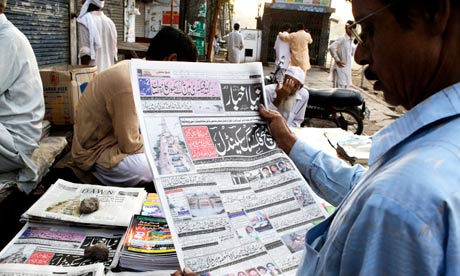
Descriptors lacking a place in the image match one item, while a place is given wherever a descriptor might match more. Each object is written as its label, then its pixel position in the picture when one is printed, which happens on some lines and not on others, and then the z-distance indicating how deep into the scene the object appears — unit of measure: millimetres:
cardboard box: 3486
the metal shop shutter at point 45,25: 4676
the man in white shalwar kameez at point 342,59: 8578
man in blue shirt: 498
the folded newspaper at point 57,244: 1497
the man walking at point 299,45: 9461
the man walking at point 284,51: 9773
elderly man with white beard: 3744
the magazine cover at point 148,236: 1430
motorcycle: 6070
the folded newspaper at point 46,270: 1370
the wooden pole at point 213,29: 5902
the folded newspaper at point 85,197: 1681
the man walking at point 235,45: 13438
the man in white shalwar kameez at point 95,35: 5340
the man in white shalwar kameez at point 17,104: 2486
